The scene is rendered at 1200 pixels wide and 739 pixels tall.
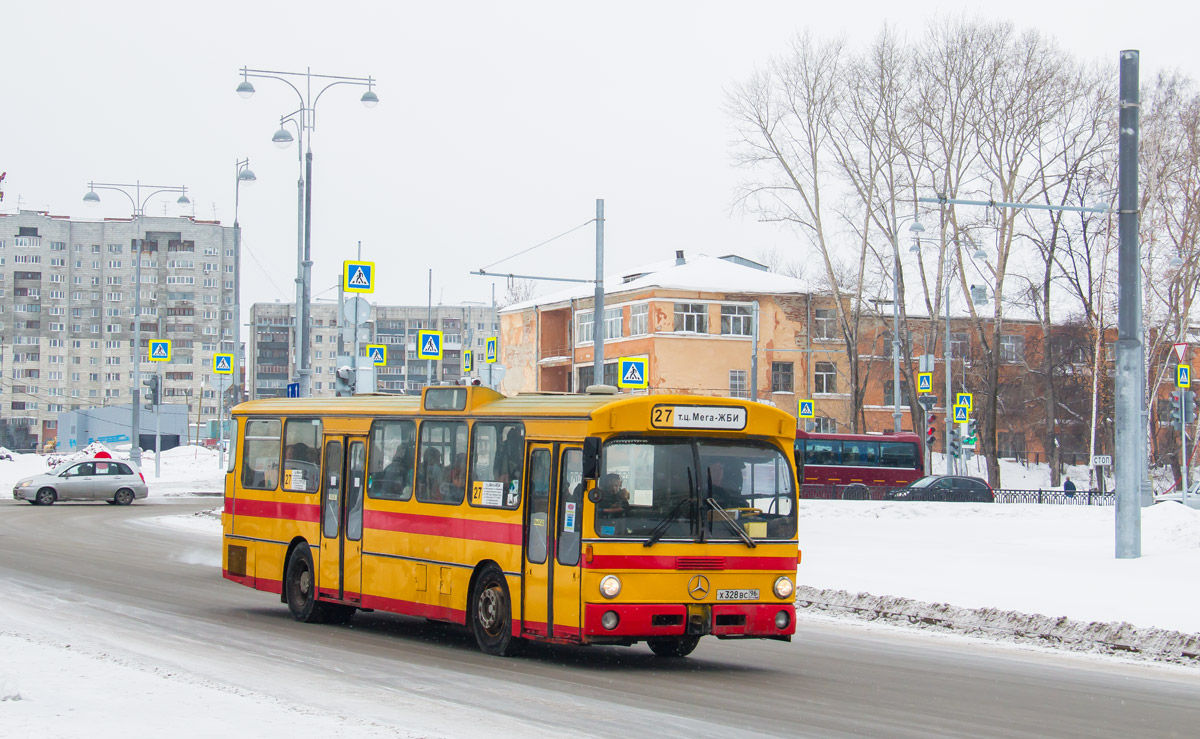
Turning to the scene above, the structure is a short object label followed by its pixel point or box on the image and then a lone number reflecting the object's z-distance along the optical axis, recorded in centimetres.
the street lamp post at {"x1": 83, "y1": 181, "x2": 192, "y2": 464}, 4997
